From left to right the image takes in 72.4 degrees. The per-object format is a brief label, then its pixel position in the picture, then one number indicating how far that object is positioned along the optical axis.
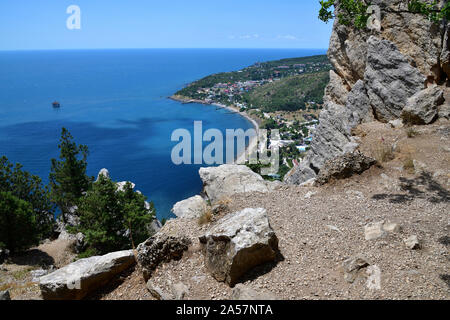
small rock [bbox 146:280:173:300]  5.77
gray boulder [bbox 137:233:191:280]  6.43
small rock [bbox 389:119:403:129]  13.52
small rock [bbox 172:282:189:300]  5.64
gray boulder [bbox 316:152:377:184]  9.80
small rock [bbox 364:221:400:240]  6.34
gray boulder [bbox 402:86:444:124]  12.50
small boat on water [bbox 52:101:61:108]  113.34
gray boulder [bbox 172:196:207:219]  8.70
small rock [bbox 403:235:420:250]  5.83
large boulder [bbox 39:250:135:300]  6.32
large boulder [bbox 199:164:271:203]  12.41
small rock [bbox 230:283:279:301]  4.83
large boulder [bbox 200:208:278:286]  5.67
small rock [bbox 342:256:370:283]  5.30
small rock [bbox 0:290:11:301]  6.15
